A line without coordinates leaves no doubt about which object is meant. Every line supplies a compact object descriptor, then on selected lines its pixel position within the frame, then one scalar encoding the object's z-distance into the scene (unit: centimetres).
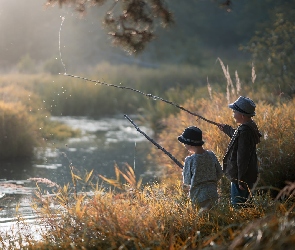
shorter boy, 888
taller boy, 947
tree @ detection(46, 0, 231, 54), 1067
